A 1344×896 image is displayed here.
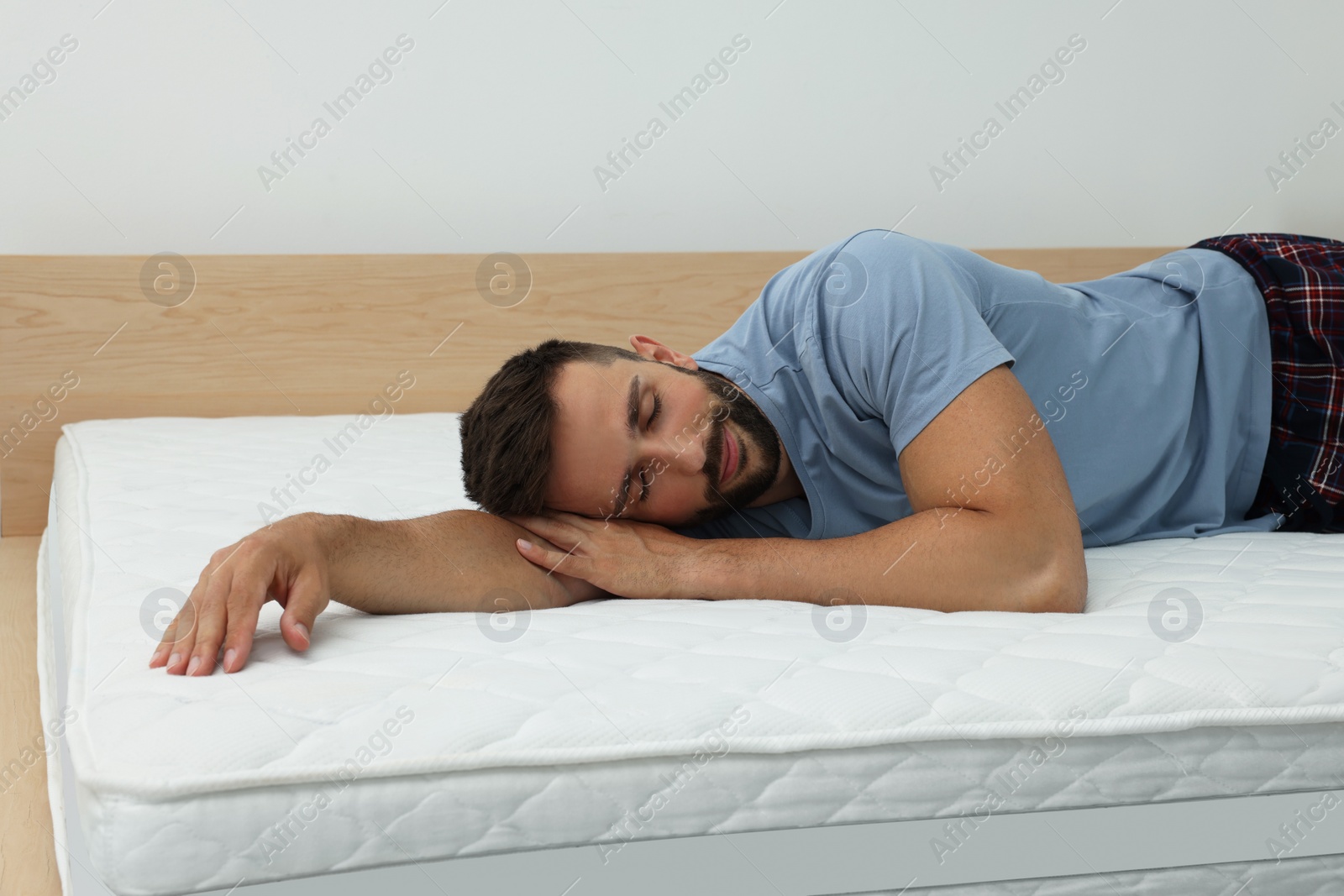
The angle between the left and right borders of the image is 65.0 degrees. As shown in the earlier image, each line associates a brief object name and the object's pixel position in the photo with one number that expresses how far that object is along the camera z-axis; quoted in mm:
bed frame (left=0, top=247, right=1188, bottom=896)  1737
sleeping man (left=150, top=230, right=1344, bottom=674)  865
